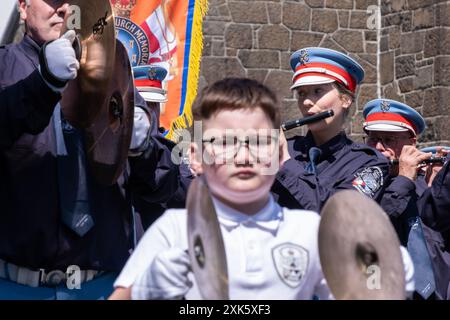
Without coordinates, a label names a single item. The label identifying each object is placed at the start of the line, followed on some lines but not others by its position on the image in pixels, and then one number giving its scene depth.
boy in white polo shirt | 3.01
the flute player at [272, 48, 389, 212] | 4.89
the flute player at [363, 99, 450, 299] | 5.32
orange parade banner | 8.12
